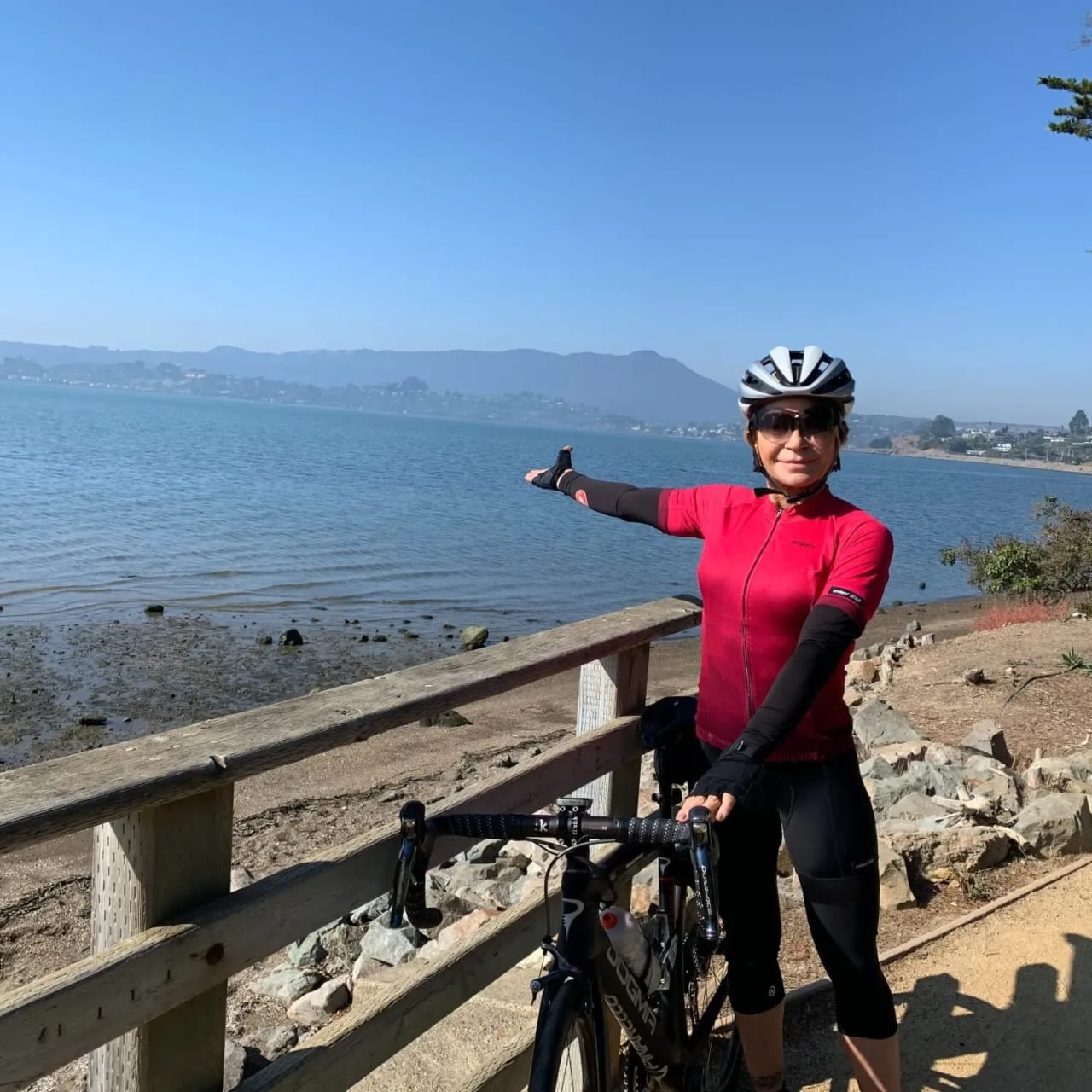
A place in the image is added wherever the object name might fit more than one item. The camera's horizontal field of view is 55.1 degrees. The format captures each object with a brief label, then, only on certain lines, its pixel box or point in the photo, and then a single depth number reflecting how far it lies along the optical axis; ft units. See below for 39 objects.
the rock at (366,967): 18.00
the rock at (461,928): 17.72
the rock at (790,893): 17.04
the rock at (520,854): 22.76
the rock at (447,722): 44.34
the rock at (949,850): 17.83
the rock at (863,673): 40.55
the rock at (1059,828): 18.53
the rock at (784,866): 18.08
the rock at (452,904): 20.53
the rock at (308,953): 19.52
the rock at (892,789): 21.16
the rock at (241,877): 22.98
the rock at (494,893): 20.74
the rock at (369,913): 20.72
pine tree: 33.50
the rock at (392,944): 18.33
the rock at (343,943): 19.80
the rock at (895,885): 16.71
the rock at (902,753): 22.56
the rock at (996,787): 20.75
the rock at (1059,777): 21.76
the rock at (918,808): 19.76
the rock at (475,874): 21.79
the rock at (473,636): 67.10
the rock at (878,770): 22.24
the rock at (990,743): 24.27
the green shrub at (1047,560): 61.36
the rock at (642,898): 16.46
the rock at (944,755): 22.89
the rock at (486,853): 23.85
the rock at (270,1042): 15.77
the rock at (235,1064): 14.93
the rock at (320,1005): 16.97
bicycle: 7.32
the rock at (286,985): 18.26
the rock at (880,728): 26.58
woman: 9.05
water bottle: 8.59
